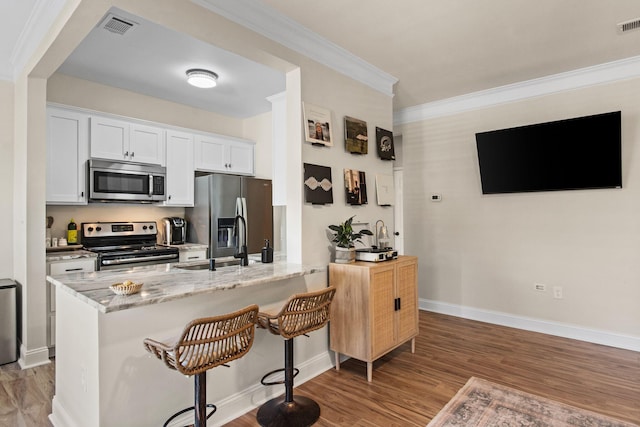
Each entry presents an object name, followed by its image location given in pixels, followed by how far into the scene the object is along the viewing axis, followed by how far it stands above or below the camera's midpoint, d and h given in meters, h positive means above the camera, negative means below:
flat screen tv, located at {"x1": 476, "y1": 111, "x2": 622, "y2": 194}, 3.40 +0.59
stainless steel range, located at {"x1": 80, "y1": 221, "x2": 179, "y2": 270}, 3.69 -0.30
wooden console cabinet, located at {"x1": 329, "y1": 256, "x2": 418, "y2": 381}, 2.79 -0.79
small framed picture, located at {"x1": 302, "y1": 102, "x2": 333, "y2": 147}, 2.91 +0.77
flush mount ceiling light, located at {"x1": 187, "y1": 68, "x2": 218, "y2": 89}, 3.60 +1.46
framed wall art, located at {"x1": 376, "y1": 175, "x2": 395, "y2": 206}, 3.70 +0.27
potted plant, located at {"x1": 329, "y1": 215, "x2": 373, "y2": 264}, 3.04 -0.25
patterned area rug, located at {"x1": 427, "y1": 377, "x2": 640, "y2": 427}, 2.05 -1.24
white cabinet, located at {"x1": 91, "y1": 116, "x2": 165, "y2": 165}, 3.78 +0.89
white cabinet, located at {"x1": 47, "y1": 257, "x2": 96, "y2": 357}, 3.24 -0.63
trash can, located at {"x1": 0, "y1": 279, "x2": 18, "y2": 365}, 3.14 -0.92
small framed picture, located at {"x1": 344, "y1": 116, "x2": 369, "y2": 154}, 3.30 +0.76
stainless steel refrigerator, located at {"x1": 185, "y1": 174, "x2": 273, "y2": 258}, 4.46 +0.07
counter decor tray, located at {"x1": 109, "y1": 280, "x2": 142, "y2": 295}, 1.73 -0.34
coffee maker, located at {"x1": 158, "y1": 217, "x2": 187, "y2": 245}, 4.56 -0.16
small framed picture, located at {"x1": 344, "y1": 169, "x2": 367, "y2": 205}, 3.31 +0.27
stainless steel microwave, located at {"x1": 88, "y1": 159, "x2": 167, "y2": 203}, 3.74 +0.42
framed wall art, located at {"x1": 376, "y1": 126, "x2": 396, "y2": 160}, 3.70 +0.76
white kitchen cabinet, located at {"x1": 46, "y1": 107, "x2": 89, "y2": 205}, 3.46 +0.66
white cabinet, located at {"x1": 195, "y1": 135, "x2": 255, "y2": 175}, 4.69 +0.88
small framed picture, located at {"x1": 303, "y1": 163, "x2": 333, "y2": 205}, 2.91 +0.26
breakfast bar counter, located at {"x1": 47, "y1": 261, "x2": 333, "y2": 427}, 1.80 -0.70
